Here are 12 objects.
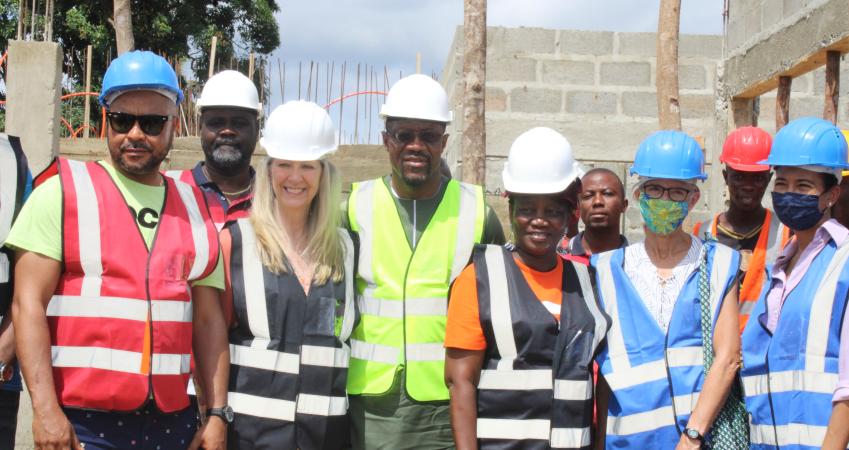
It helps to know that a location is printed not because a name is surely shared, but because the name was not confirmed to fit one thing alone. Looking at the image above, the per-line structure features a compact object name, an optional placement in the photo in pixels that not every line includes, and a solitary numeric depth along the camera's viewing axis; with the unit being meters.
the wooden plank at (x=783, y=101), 7.53
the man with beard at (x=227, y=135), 4.54
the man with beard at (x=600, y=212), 5.04
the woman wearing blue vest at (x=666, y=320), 3.28
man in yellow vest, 3.64
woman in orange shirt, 3.28
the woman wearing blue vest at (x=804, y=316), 3.03
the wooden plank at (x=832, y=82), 6.74
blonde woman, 3.43
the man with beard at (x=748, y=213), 4.41
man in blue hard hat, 3.00
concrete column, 6.07
